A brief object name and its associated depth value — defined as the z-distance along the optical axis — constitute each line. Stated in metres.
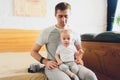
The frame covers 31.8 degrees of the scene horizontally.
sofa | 1.85
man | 1.68
